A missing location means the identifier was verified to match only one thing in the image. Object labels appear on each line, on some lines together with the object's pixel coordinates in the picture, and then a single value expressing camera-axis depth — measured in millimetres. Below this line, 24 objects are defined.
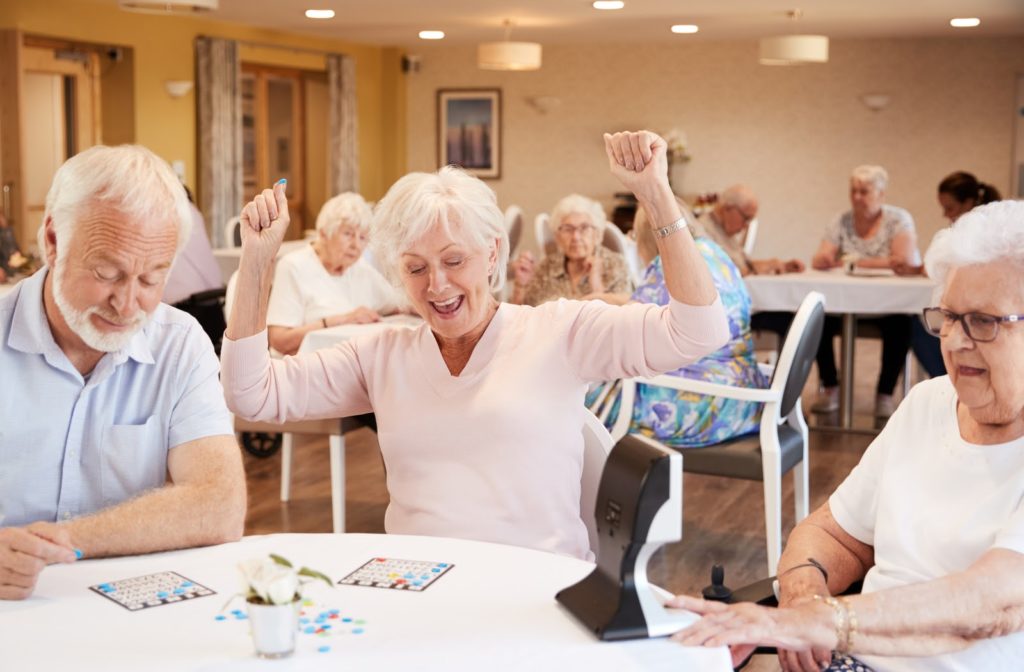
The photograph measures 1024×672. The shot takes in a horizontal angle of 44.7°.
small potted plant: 1436
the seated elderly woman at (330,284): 4766
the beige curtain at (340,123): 12766
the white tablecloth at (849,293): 6121
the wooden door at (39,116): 9016
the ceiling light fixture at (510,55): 10055
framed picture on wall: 13664
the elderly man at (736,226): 6426
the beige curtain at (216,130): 10852
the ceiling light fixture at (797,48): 9414
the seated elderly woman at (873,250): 6734
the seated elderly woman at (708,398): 3824
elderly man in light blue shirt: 2006
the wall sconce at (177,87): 10500
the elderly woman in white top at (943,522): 1736
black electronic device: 1502
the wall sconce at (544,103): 13227
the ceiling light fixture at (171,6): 6770
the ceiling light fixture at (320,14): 10078
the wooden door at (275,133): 11938
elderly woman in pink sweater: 2199
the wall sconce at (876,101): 12008
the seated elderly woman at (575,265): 5227
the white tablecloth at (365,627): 1473
